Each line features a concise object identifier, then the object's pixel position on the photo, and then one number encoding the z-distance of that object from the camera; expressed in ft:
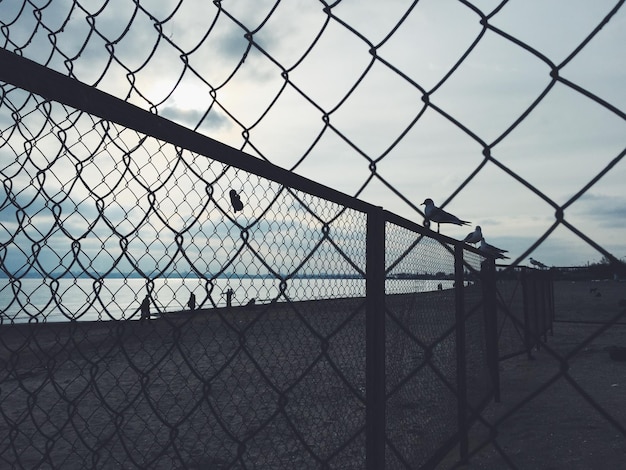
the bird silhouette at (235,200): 6.87
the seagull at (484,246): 37.96
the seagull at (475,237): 40.88
